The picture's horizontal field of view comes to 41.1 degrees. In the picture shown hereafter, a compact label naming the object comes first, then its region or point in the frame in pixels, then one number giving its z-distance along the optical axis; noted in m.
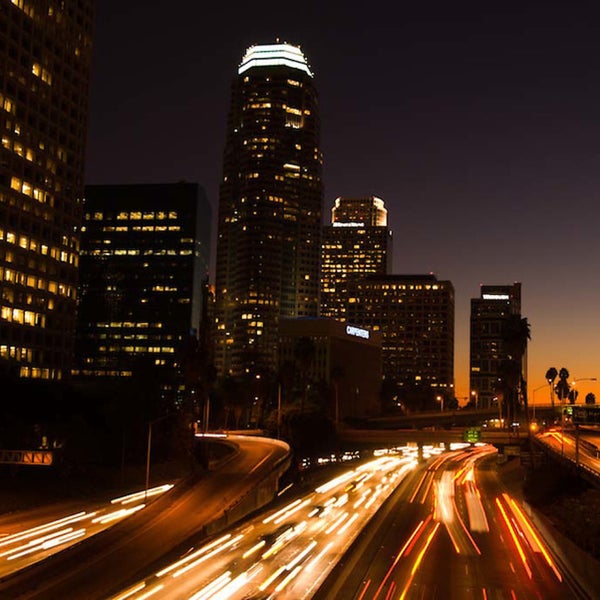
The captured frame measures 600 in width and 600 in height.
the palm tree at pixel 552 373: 190.14
